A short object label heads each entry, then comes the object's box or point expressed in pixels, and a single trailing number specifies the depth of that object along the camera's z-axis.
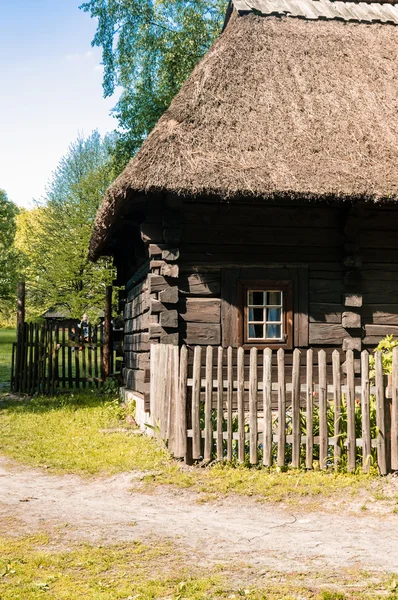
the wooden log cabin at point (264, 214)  8.60
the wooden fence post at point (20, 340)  14.75
